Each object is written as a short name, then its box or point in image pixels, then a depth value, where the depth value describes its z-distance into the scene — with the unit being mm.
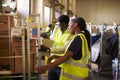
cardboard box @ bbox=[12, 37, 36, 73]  4792
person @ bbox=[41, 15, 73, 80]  3053
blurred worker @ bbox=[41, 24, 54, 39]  4038
